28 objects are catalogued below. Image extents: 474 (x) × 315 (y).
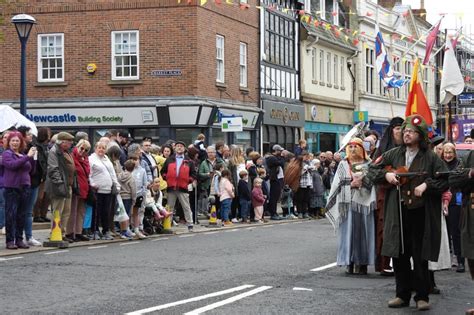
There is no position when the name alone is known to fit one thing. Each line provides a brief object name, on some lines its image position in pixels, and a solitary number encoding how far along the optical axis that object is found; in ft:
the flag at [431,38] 89.85
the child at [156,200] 61.72
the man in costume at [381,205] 40.65
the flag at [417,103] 45.09
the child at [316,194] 90.89
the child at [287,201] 88.33
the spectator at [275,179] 85.92
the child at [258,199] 80.12
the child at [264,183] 82.69
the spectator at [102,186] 56.18
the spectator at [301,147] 94.07
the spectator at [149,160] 63.46
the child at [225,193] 74.54
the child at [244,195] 78.12
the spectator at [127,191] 58.59
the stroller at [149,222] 62.03
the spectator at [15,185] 49.39
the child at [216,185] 74.84
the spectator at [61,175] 51.96
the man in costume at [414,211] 32.24
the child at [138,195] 59.67
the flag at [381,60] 95.03
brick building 109.70
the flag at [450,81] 68.18
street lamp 70.33
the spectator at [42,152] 54.08
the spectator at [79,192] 54.75
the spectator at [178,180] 67.26
